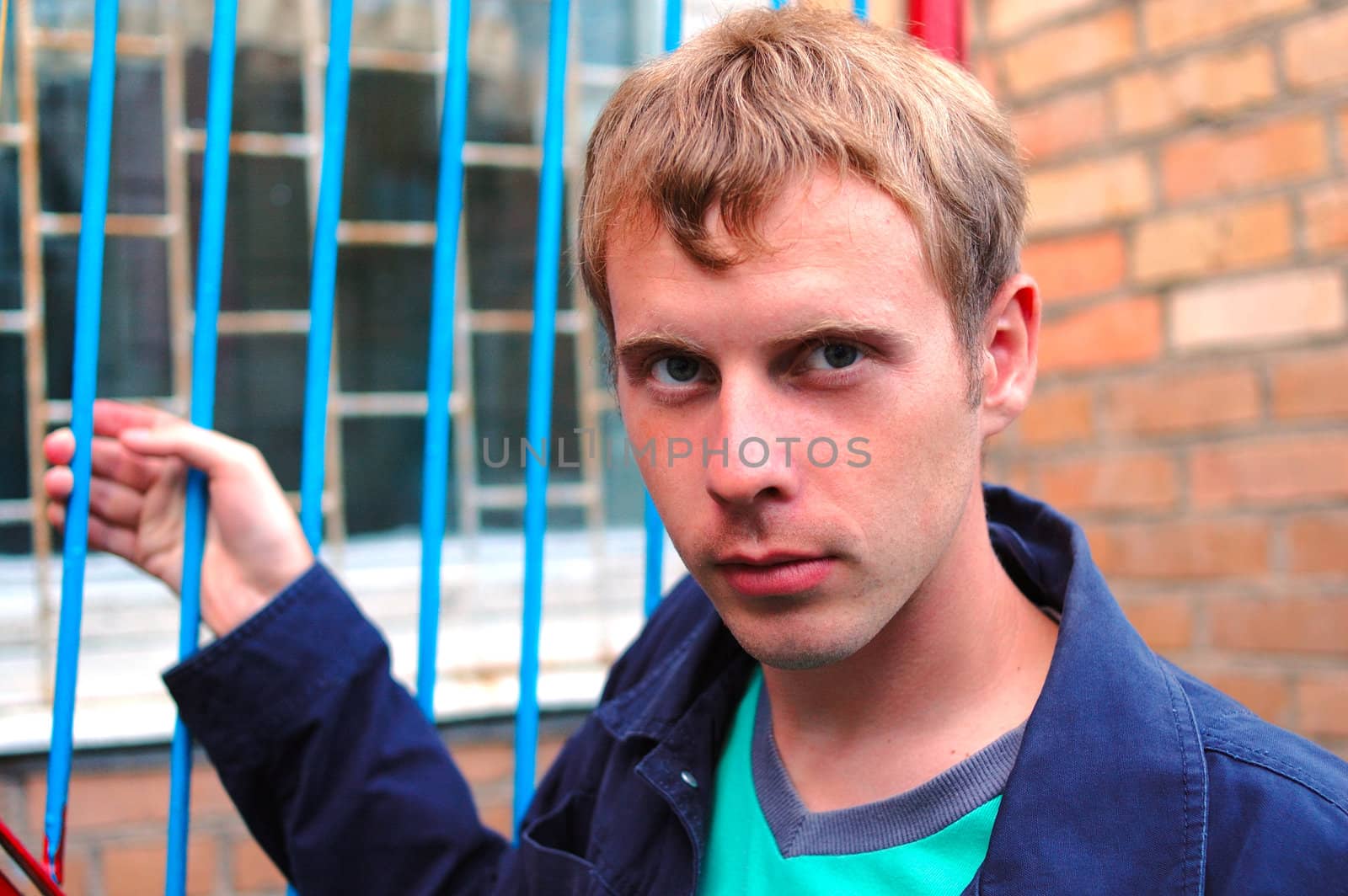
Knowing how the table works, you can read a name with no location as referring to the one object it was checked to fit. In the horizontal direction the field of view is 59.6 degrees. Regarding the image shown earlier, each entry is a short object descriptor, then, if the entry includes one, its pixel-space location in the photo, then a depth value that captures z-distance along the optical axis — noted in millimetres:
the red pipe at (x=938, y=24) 1488
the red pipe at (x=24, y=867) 1115
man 1018
